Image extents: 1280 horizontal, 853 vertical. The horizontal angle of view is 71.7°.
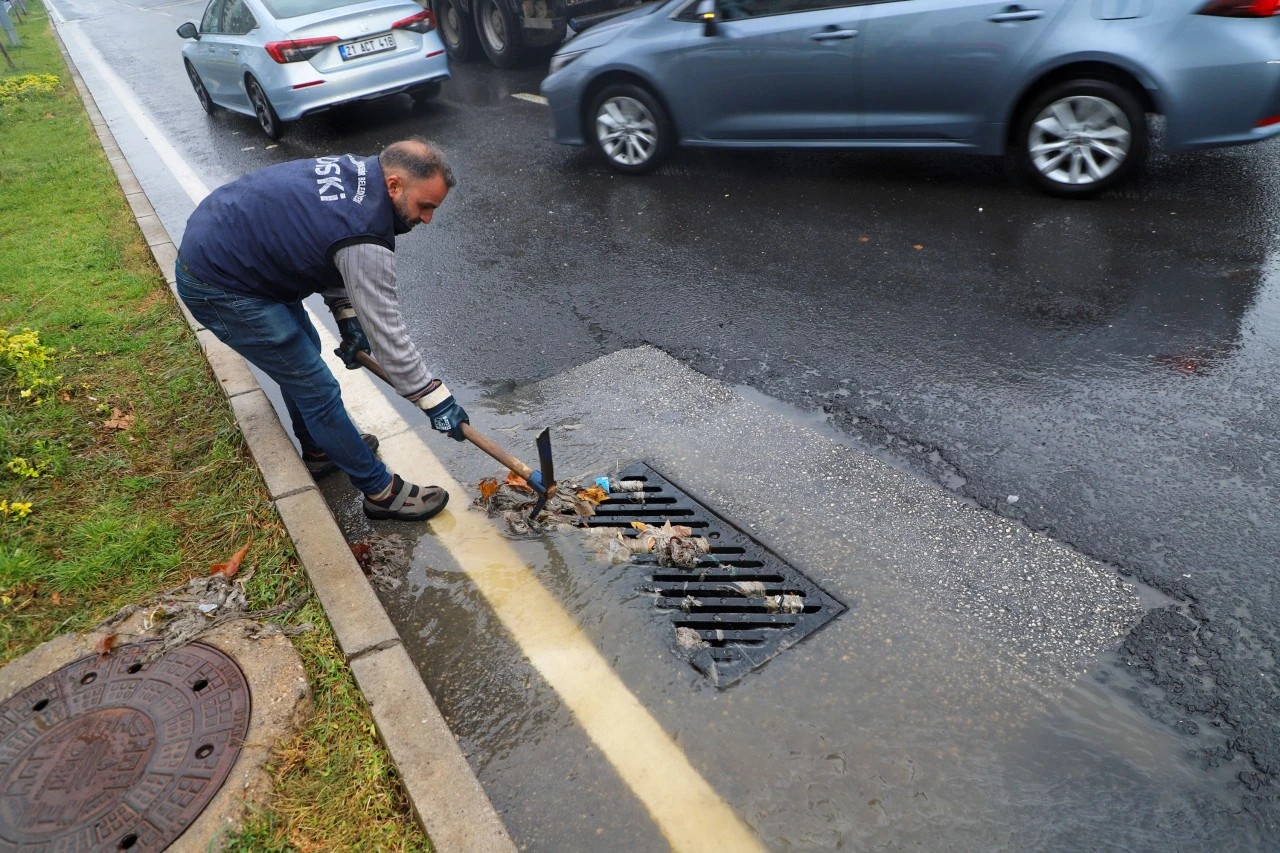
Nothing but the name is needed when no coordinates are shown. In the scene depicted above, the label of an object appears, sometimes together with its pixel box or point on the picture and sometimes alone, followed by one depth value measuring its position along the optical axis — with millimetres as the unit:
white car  8930
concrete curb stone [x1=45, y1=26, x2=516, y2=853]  2398
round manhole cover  2428
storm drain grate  2898
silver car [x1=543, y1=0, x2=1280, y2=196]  4918
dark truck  9977
